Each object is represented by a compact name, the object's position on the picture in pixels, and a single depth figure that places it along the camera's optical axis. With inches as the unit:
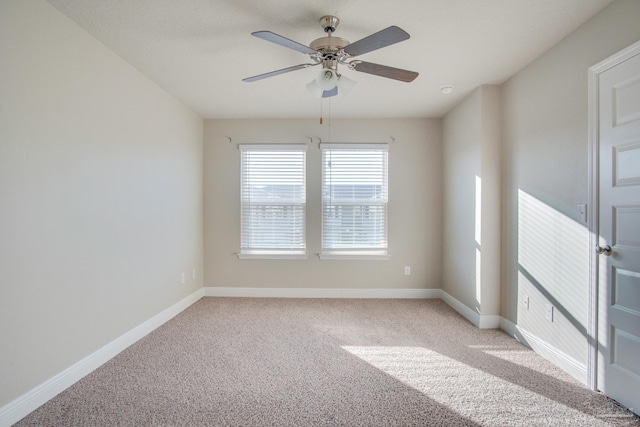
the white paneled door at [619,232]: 70.2
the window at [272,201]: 167.5
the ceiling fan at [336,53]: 70.0
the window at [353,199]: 166.7
